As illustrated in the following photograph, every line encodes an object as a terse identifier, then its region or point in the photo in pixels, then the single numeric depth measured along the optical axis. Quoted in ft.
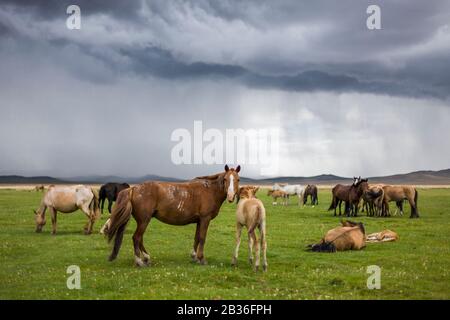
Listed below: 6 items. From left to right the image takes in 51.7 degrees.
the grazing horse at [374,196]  116.88
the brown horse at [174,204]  45.47
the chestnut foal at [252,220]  43.46
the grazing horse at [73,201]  74.18
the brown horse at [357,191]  114.32
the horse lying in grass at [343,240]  56.39
